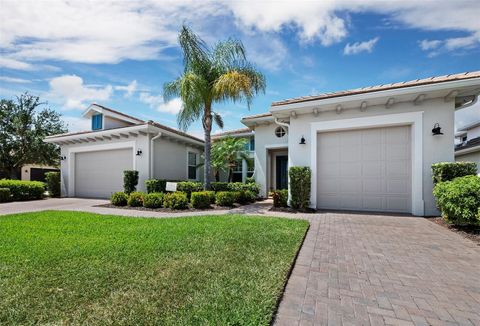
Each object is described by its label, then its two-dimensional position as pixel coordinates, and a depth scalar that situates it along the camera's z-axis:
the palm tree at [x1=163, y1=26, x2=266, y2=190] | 9.69
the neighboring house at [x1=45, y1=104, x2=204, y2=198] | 12.29
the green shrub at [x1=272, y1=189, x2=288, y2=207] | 8.95
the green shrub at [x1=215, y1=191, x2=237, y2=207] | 9.55
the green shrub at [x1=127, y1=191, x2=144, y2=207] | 9.73
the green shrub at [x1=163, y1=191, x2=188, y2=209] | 8.97
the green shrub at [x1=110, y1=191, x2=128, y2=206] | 10.04
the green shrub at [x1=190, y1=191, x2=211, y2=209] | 8.98
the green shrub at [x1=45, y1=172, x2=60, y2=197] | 14.51
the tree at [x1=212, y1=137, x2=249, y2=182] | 13.27
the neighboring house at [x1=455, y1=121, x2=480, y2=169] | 13.41
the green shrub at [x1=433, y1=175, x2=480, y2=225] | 5.32
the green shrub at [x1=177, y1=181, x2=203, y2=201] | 10.68
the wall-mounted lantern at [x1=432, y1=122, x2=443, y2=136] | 7.35
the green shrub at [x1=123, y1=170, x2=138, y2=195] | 11.61
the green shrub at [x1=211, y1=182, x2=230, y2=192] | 11.66
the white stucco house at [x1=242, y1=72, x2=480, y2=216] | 7.40
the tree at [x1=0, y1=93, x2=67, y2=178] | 19.77
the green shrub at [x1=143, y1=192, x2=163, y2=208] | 9.31
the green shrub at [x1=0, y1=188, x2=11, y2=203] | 11.89
